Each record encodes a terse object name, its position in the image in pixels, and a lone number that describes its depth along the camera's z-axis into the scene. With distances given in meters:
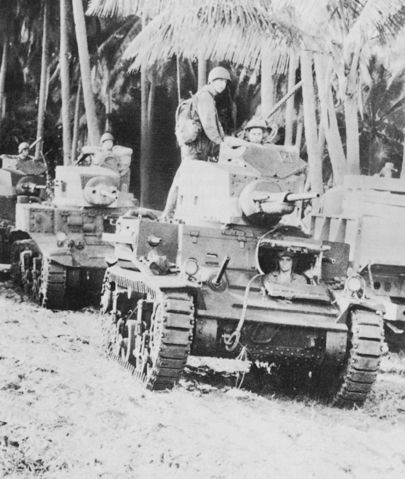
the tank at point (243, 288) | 7.53
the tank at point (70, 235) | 12.55
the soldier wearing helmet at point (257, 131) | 9.03
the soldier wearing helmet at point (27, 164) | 18.56
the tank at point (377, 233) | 10.38
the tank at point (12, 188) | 16.66
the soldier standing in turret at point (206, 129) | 9.24
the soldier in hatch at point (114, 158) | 14.94
